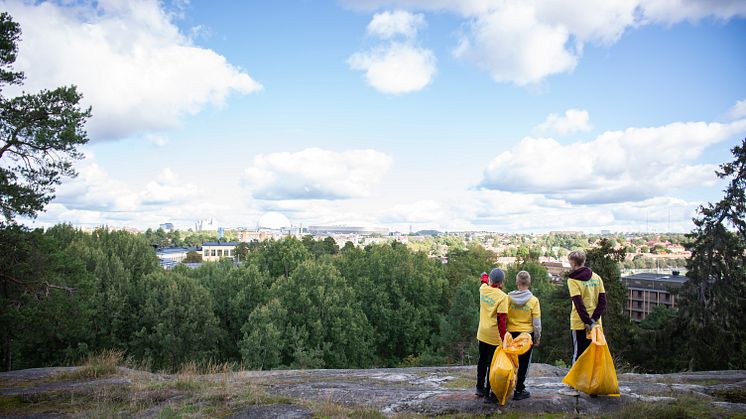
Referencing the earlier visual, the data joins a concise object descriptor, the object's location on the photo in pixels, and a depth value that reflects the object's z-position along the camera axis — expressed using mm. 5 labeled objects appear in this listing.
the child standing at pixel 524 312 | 6066
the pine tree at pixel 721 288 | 25219
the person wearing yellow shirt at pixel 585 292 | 6355
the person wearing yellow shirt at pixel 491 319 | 5996
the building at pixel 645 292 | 68250
